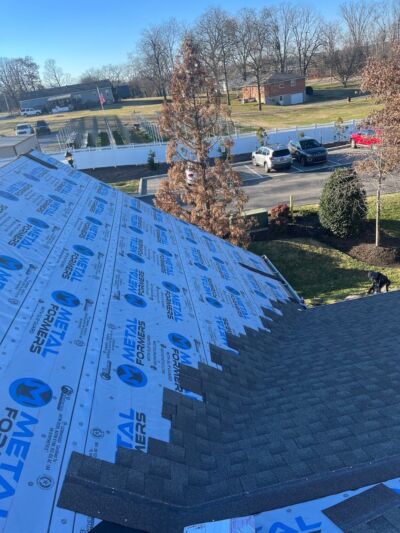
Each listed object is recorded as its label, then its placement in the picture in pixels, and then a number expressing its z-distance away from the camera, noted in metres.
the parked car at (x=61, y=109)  77.38
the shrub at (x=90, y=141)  38.65
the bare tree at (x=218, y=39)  65.31
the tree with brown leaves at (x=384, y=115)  13.87
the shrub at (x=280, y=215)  17.72
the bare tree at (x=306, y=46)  75.50
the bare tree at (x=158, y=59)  75.00
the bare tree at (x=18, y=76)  103.34
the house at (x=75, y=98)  80.12
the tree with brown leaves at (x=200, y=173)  13.71
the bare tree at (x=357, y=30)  79.81
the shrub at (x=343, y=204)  15.98
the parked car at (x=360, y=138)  27.91
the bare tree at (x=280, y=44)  75.38
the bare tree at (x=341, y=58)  64.50
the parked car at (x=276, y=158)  27.30
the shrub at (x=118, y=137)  39.30
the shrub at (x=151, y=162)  30.80
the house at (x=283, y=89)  55.59
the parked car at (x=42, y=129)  50.55
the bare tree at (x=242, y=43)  69.44
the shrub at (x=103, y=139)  39.45
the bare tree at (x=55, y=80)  122.12
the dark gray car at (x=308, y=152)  27.56
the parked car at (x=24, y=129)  46.81
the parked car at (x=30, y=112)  78.44
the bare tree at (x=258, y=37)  69.12
